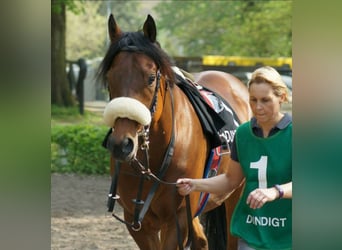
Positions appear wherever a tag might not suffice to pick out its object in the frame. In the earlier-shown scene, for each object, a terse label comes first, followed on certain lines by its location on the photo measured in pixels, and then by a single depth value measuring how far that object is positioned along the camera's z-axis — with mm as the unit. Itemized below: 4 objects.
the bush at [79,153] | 23734
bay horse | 8070
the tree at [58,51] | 34312
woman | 6785
